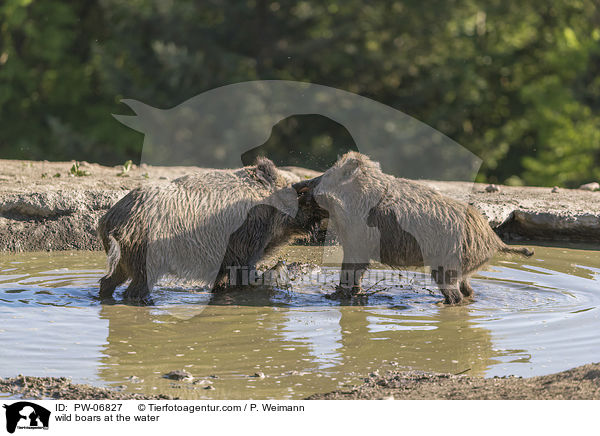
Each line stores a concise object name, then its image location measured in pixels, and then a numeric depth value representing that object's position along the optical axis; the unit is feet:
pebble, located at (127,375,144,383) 32.53
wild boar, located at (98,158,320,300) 44.55
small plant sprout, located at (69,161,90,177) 75.97
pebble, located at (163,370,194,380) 32.54
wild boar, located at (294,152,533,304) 44.80
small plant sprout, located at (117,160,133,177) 77.78
